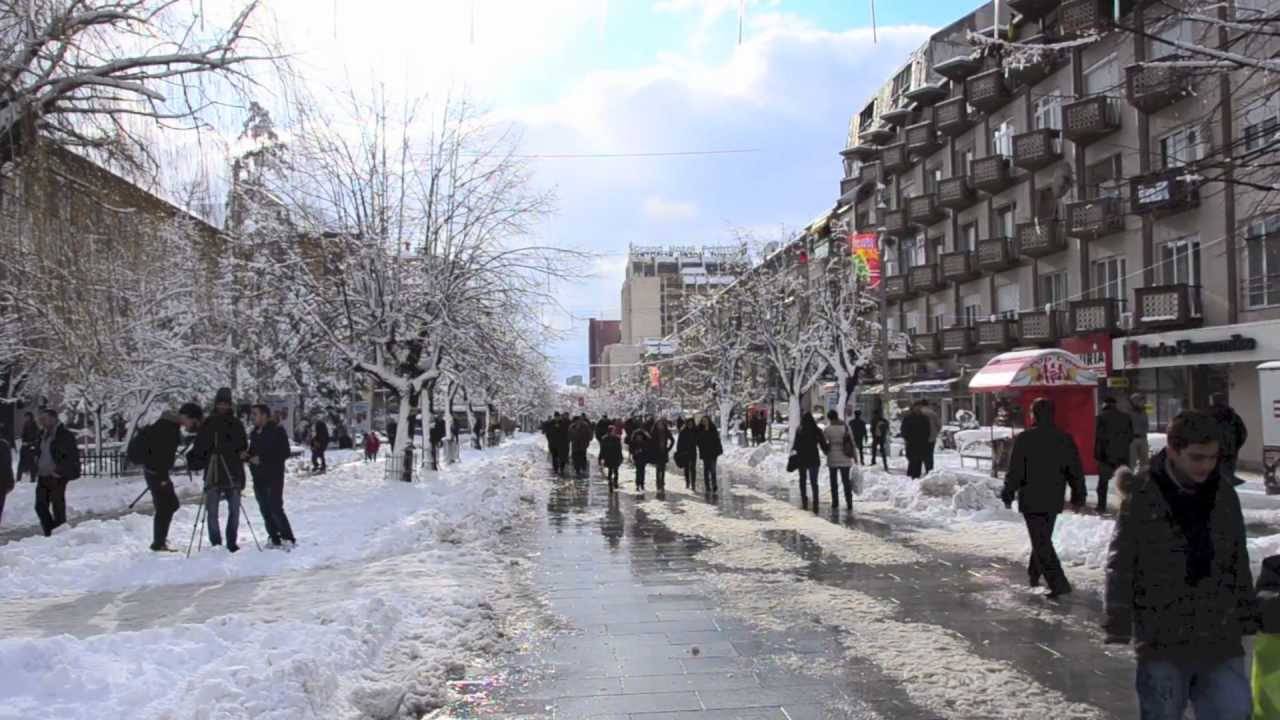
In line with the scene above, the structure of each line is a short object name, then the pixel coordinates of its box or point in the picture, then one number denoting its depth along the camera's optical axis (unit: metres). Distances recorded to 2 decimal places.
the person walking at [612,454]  21.95
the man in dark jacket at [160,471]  11.52
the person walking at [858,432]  26.17
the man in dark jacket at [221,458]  11.35
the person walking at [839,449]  15.75
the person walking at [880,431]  26.97
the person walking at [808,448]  16.34
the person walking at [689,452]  21.52
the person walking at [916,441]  21.25
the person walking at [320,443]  30.28
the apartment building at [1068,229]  25.77
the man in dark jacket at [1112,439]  14.81
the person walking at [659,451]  21.38
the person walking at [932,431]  21.77
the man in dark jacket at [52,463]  13.17
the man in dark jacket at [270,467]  11.59
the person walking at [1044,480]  8.45
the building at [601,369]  186.00
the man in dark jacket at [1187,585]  3.66
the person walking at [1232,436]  8.85
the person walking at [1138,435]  15.27
